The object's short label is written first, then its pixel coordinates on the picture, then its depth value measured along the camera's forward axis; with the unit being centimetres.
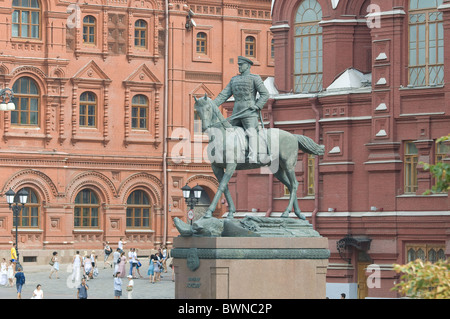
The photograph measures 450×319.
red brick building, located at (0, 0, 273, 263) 6588
